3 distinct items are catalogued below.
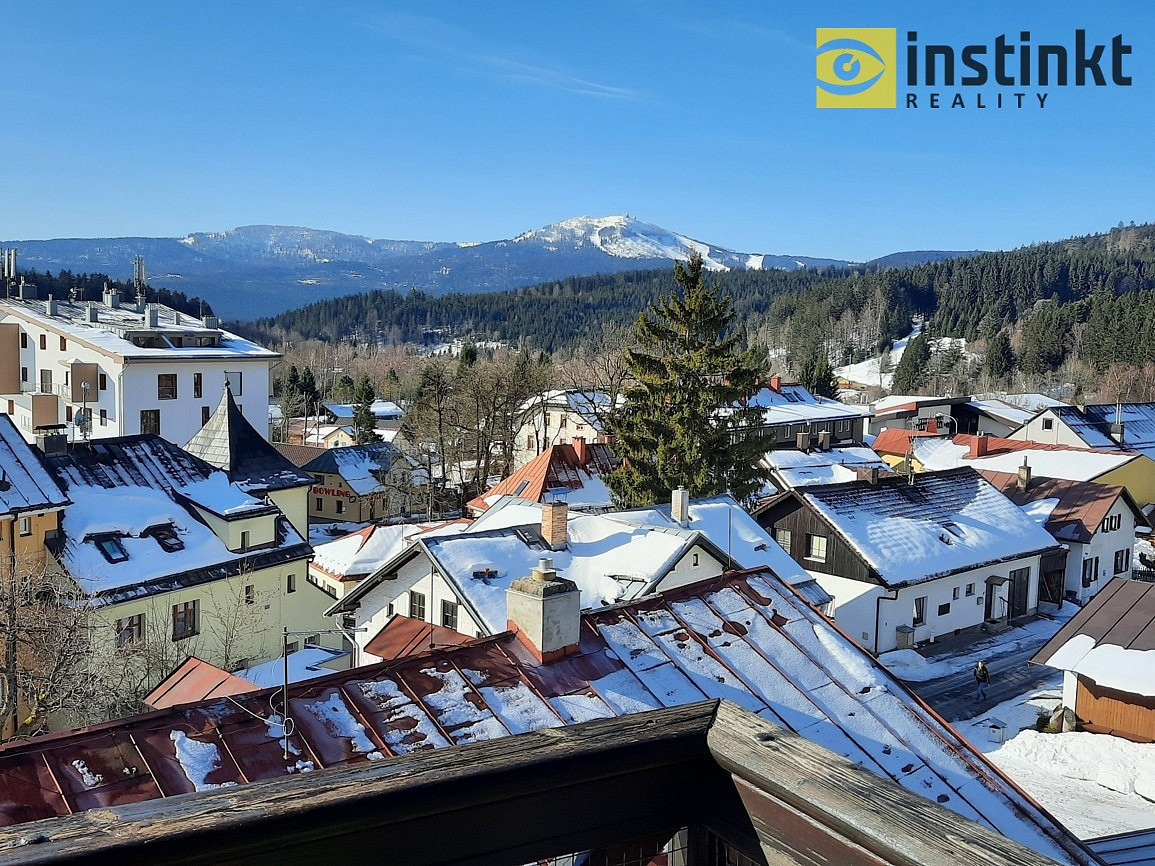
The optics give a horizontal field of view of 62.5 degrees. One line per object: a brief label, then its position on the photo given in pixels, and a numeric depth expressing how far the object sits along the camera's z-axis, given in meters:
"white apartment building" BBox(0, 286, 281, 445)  45.78
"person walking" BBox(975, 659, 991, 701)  24.06
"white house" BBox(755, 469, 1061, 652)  27.05
